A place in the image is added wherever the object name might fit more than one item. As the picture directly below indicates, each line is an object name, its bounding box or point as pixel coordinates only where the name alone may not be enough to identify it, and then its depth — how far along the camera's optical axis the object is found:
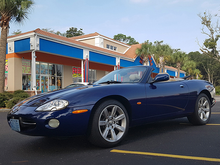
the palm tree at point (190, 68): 46.46
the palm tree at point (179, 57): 36.31
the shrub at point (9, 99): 11.08
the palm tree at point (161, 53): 31.66
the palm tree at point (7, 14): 13.48
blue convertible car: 2.90
